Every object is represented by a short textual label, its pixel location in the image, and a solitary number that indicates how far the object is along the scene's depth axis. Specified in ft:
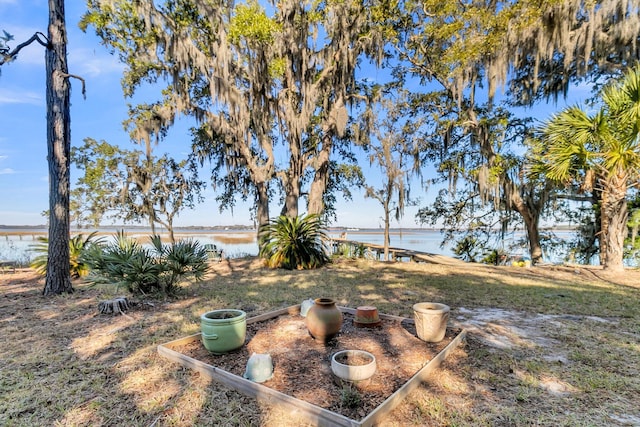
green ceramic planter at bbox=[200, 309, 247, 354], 8.50
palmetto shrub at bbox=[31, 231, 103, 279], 22.03
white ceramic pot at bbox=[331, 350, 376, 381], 7.02
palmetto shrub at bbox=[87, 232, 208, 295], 14.12
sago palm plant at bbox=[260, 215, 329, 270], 26.48
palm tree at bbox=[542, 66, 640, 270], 19.22
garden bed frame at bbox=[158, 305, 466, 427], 5.63
